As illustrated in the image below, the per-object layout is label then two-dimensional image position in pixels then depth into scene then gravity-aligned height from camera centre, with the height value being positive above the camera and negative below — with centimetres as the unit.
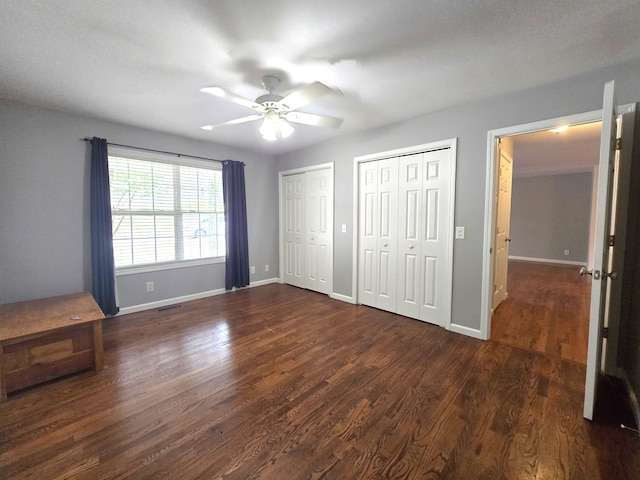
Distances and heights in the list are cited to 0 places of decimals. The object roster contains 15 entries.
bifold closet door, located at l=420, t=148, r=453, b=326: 294 -11
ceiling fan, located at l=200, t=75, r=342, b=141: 183 +93
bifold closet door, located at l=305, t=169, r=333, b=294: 418 -6
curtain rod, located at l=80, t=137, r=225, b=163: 308 +100
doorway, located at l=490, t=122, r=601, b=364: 296 -33
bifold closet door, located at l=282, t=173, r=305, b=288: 466 -8
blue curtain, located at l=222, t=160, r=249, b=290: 428 +3
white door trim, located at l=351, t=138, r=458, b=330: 285 +42
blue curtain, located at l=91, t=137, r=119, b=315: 309 -8
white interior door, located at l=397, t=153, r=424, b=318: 317 -8
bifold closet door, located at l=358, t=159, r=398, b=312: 341 -11
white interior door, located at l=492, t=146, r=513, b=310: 334 -1
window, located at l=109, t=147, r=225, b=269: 341 +22
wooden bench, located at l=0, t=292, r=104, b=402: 189 -91
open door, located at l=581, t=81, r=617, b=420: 150 -9
